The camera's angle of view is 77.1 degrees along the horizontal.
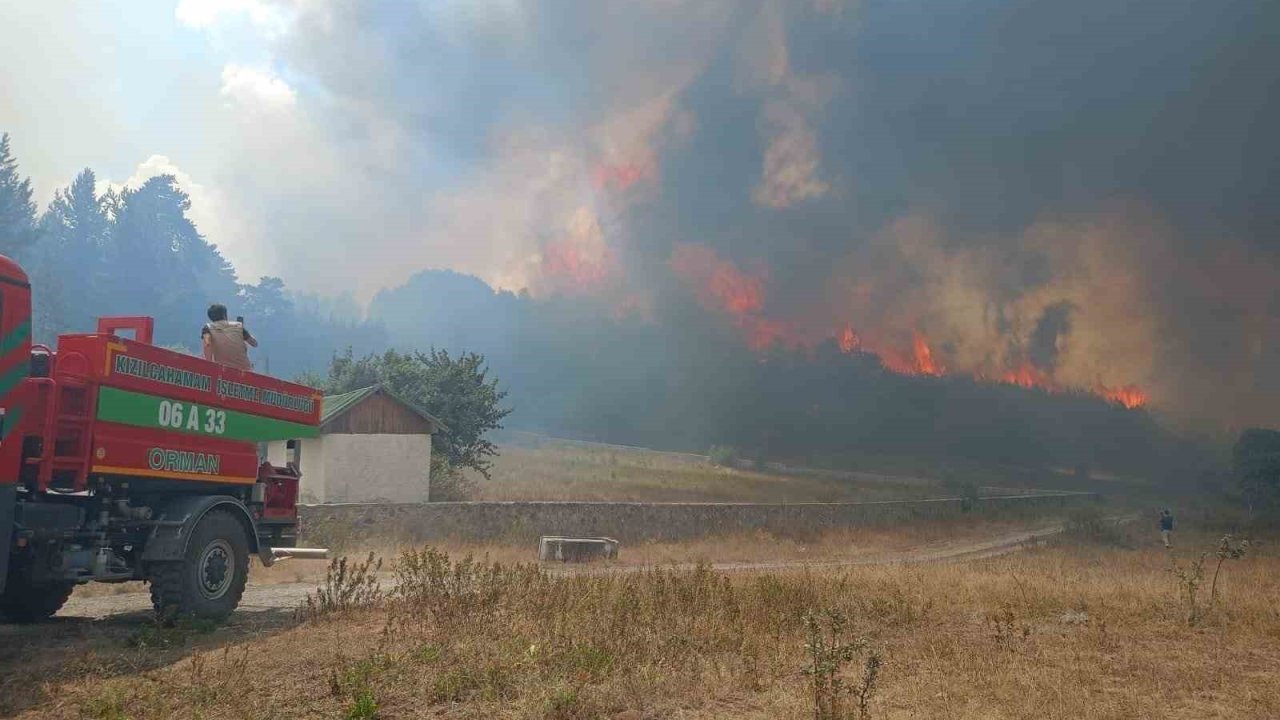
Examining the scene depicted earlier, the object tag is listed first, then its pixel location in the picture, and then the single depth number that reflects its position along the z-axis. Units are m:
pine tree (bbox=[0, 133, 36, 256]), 71.25
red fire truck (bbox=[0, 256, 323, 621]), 8.40
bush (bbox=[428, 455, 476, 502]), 31.44
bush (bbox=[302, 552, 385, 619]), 10.61
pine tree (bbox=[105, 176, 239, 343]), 93.88
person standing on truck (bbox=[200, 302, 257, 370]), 11.18
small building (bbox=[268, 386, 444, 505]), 27.41
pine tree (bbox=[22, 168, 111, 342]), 75.00
